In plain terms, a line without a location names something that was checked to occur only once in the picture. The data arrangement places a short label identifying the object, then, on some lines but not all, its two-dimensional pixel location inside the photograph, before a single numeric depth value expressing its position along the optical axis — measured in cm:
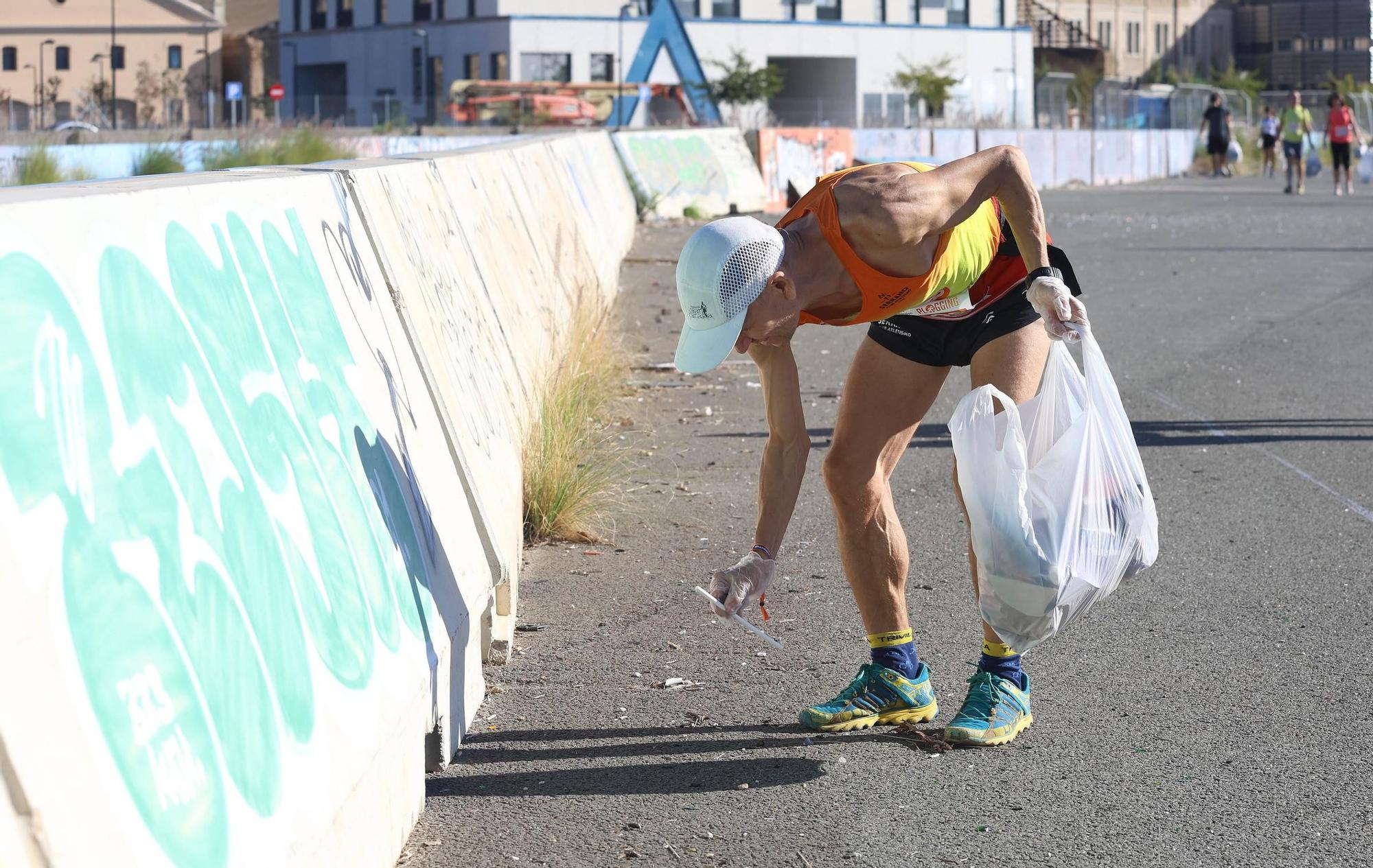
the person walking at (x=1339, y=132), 3111
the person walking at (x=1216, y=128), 4153
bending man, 390
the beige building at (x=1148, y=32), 8875
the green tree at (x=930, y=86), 7025
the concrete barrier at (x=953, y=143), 4327
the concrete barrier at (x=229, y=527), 219
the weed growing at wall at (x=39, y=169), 1991
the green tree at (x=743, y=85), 6681
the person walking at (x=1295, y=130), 3088
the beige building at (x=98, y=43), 8331
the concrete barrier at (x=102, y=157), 2109
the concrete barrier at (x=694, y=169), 2592
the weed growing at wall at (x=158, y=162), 2298
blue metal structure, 5584
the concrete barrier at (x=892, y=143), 4166
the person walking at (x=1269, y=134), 3962
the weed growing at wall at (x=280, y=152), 2425
